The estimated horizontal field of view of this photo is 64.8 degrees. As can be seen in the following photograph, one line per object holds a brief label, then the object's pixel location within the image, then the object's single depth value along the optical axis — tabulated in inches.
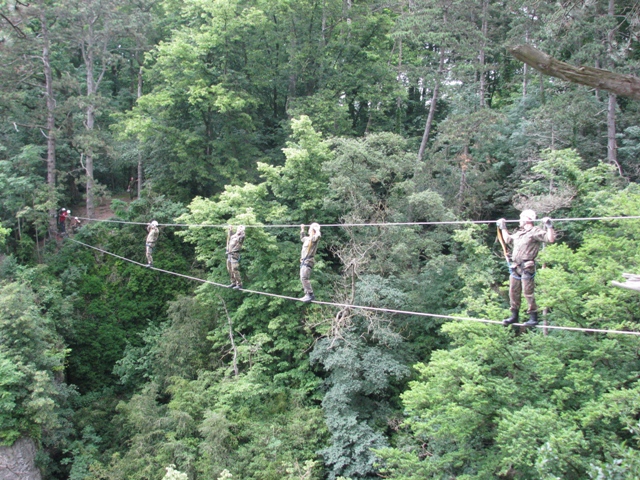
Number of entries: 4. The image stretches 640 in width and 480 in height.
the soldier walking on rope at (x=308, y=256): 390.0
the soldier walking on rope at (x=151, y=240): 576.1
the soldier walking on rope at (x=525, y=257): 279.4
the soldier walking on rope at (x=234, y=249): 466.9
